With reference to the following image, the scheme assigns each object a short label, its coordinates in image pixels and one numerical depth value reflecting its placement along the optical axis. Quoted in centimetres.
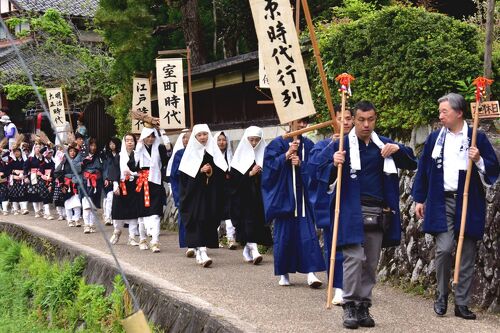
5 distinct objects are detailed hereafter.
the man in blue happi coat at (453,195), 738
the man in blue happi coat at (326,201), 748
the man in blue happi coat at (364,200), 709
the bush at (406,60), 1012
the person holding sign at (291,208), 981
